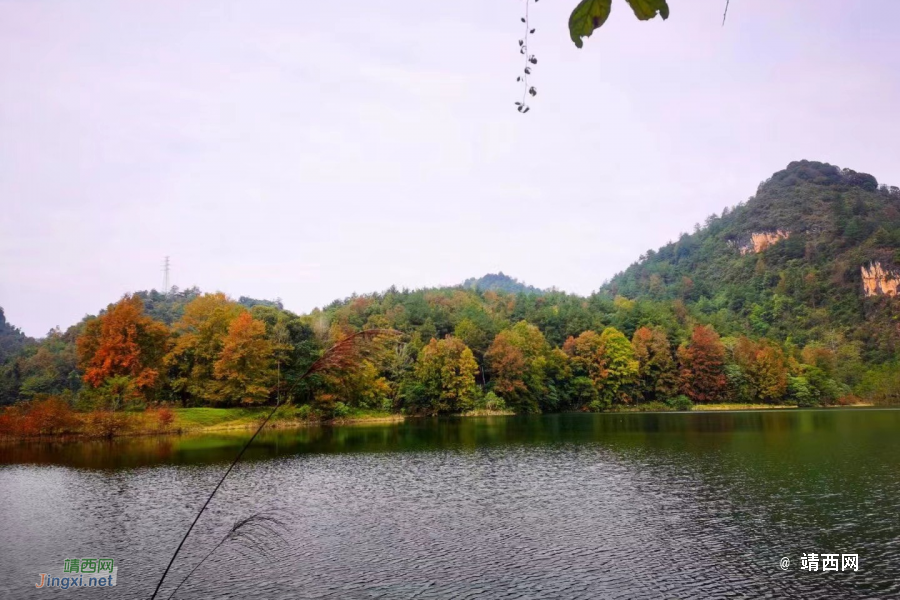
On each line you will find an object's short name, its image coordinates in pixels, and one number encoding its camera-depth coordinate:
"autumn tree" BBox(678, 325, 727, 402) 97.88
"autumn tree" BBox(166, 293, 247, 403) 67.88
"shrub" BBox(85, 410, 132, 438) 52.47
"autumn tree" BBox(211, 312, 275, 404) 66.19
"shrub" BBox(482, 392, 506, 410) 87.81
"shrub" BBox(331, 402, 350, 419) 73.38
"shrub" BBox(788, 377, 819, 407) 96.36
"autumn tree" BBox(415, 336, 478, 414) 83.19
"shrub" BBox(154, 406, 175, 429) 56.47
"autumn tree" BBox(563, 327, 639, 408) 98.06
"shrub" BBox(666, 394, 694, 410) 96.30
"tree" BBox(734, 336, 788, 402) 95.50
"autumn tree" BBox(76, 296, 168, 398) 60.19
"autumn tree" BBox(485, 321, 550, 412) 90.75
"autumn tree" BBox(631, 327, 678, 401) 99.25
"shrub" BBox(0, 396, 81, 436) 50.78
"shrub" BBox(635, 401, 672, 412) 95.69
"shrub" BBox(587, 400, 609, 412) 96.38
